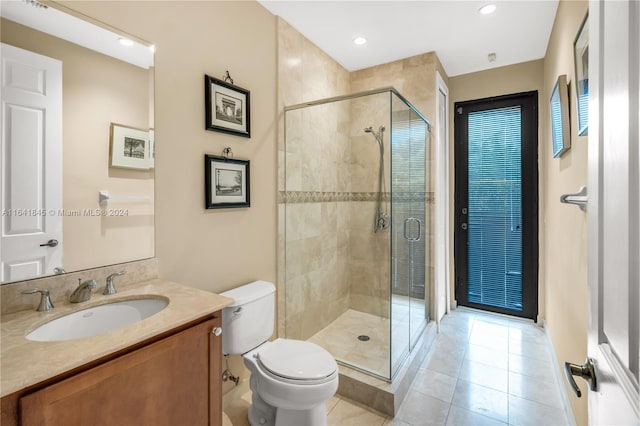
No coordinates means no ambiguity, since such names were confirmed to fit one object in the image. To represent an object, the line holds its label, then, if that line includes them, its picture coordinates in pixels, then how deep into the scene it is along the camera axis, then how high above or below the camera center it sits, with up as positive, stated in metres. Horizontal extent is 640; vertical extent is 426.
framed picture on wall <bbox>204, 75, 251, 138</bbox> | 1.77 +0.64
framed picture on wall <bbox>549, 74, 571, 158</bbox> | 1.79 +0.58
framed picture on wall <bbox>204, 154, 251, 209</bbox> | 1.78 +0.18
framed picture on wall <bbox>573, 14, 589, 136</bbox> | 1.36 +0.63
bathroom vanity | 0.76 -0.45
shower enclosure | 2.29 -0.13
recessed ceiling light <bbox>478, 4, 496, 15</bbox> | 2.20 +1.47
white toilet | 1.49 -0.79
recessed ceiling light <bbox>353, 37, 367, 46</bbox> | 2.64 +1.49
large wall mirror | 1.12 +0.28
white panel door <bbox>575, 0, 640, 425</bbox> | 0.48 +0.00
